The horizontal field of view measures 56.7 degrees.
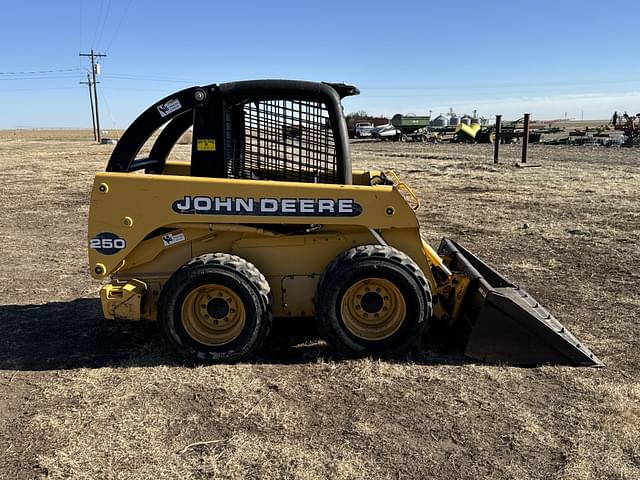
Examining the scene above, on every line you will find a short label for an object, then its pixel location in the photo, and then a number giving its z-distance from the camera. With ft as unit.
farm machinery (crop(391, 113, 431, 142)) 168.49
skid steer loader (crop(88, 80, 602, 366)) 14.55
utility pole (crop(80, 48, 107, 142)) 199.00
